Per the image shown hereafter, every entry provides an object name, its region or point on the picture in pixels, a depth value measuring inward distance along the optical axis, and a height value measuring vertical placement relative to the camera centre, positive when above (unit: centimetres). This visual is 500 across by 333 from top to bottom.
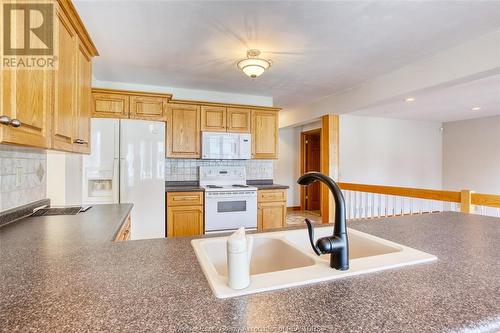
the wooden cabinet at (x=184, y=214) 332 -61
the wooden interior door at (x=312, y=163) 630 +10
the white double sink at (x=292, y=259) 71 -32
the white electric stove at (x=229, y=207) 342 -55
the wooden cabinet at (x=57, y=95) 89 +31
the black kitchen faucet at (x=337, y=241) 76 -22
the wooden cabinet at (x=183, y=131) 367 +52
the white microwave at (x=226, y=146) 375 +32
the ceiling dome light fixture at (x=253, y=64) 266 +108
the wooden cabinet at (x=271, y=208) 378 -62
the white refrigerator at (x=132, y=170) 292 -4
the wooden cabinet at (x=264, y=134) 408 +52
